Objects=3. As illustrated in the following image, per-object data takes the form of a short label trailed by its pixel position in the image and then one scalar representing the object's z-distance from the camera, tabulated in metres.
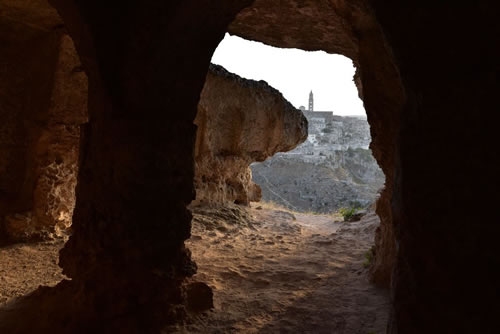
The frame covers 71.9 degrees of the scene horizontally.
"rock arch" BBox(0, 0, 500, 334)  1.09
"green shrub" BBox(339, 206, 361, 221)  9.16
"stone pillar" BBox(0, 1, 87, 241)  4.66
